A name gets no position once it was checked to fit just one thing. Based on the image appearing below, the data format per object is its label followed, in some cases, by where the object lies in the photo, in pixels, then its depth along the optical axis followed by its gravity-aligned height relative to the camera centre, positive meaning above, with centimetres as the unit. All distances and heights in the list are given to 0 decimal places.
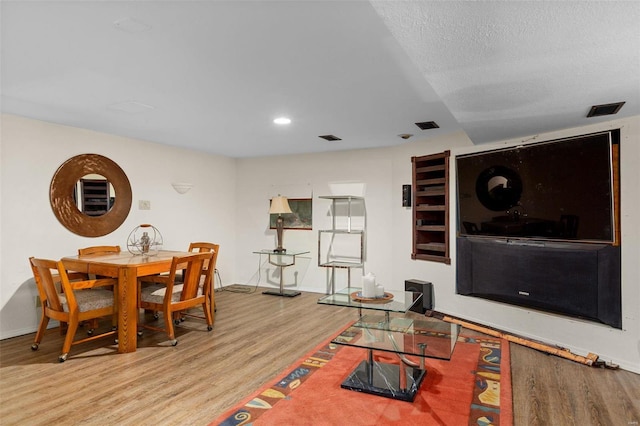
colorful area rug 224 -120
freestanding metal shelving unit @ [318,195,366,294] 566 -34
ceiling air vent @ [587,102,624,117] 272 +82
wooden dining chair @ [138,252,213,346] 360 -79
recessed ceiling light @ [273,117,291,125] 385 +101
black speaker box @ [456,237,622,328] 314 -56
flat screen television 318 +26
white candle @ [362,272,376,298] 295 -55
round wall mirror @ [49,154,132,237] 420 +25
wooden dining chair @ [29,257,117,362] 317 -77
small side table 582 -73
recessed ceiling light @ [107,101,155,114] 336 +101
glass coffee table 262 -107
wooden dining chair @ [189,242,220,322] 409 -47
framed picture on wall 613 +3
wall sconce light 550 +44
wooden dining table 338 -54
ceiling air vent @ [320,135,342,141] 476 +103
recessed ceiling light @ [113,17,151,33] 192 +101
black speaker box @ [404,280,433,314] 469 -99
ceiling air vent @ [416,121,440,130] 396 +100
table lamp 585 +10
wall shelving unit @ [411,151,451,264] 467 +12
